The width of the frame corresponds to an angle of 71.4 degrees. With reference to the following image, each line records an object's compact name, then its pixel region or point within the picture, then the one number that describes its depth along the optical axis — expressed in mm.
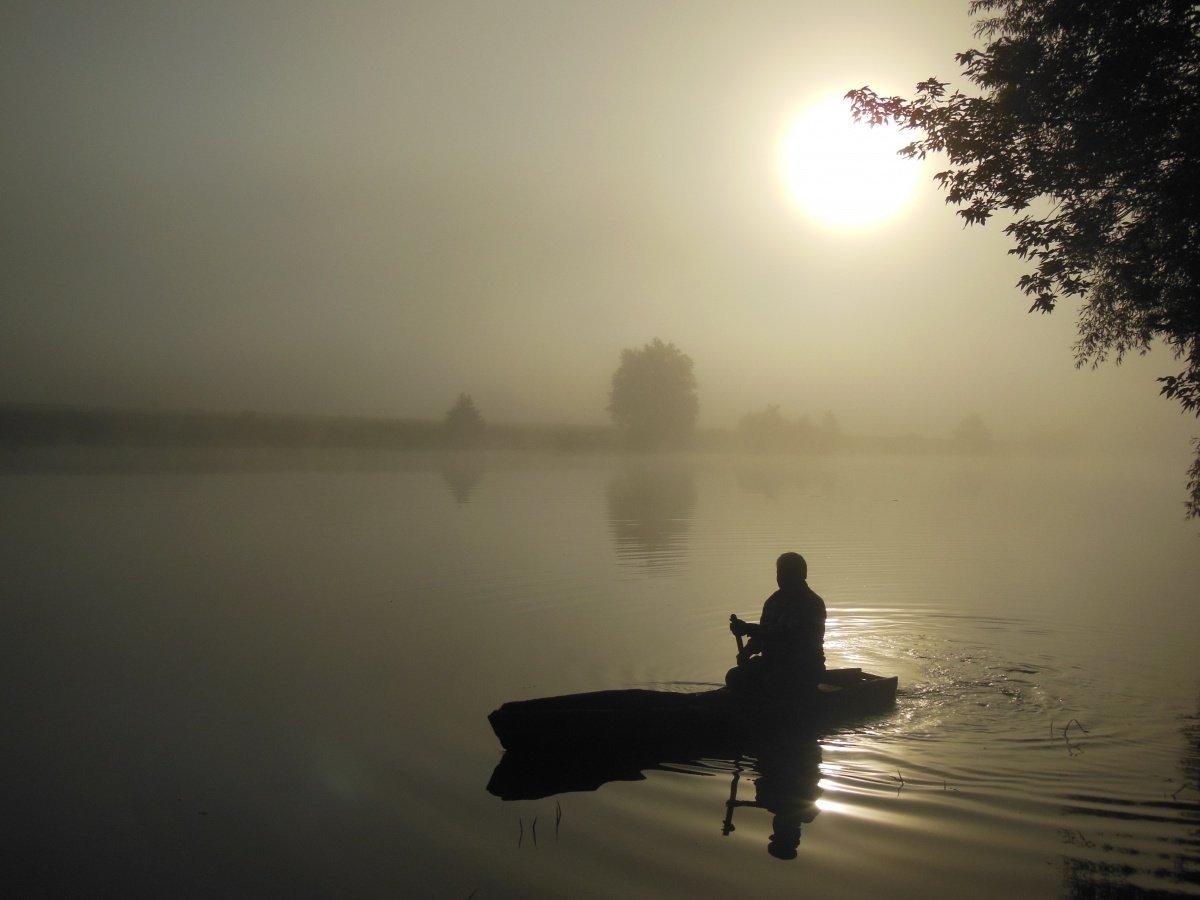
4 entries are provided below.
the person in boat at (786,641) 9383
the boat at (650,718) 8023
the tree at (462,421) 121562
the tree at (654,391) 111438
